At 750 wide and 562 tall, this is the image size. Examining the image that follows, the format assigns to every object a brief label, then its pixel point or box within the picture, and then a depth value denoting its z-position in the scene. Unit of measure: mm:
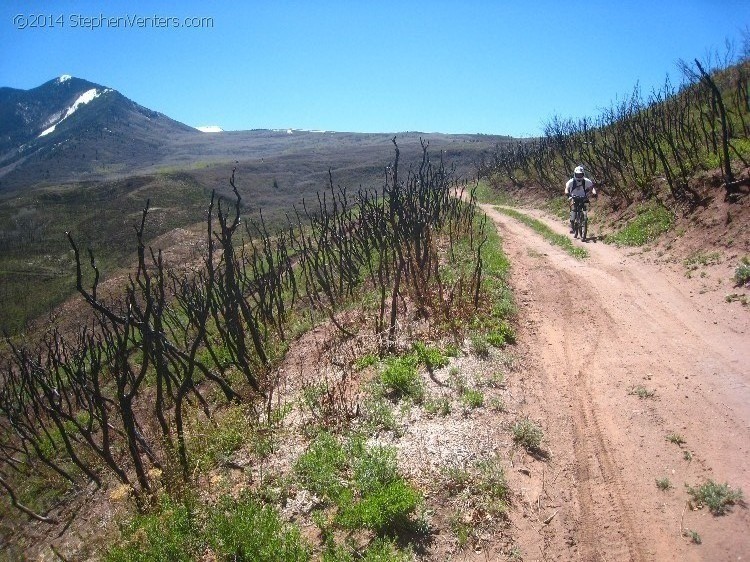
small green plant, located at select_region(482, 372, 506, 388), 6246
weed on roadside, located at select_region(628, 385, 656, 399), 5507
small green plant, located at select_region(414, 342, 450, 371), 6910
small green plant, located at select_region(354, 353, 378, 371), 7438
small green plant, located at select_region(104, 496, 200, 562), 4195
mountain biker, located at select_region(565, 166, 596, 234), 14859
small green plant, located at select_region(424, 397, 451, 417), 5732
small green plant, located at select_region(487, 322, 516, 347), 7363
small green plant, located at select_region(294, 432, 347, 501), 4715
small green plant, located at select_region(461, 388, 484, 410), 5812
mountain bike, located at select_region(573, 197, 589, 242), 14641
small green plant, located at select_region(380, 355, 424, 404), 6204
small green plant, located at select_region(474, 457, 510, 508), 4242
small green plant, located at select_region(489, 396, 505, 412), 5677
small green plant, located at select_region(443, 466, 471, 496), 4508
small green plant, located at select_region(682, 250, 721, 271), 9109
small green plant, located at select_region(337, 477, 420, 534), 4090
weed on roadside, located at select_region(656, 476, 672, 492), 4137
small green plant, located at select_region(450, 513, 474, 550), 3969
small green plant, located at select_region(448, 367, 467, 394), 6215
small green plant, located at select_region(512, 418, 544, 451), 5008
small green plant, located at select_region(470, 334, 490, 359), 7051
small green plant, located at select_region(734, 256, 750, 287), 7768
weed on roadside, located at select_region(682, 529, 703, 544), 3580
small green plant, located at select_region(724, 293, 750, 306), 7247
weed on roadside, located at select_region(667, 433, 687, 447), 4621
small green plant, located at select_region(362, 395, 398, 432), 5665
